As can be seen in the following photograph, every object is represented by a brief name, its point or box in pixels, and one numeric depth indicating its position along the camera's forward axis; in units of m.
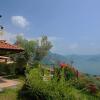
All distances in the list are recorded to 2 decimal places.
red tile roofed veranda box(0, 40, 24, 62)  7.74
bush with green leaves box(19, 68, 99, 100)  5.48
